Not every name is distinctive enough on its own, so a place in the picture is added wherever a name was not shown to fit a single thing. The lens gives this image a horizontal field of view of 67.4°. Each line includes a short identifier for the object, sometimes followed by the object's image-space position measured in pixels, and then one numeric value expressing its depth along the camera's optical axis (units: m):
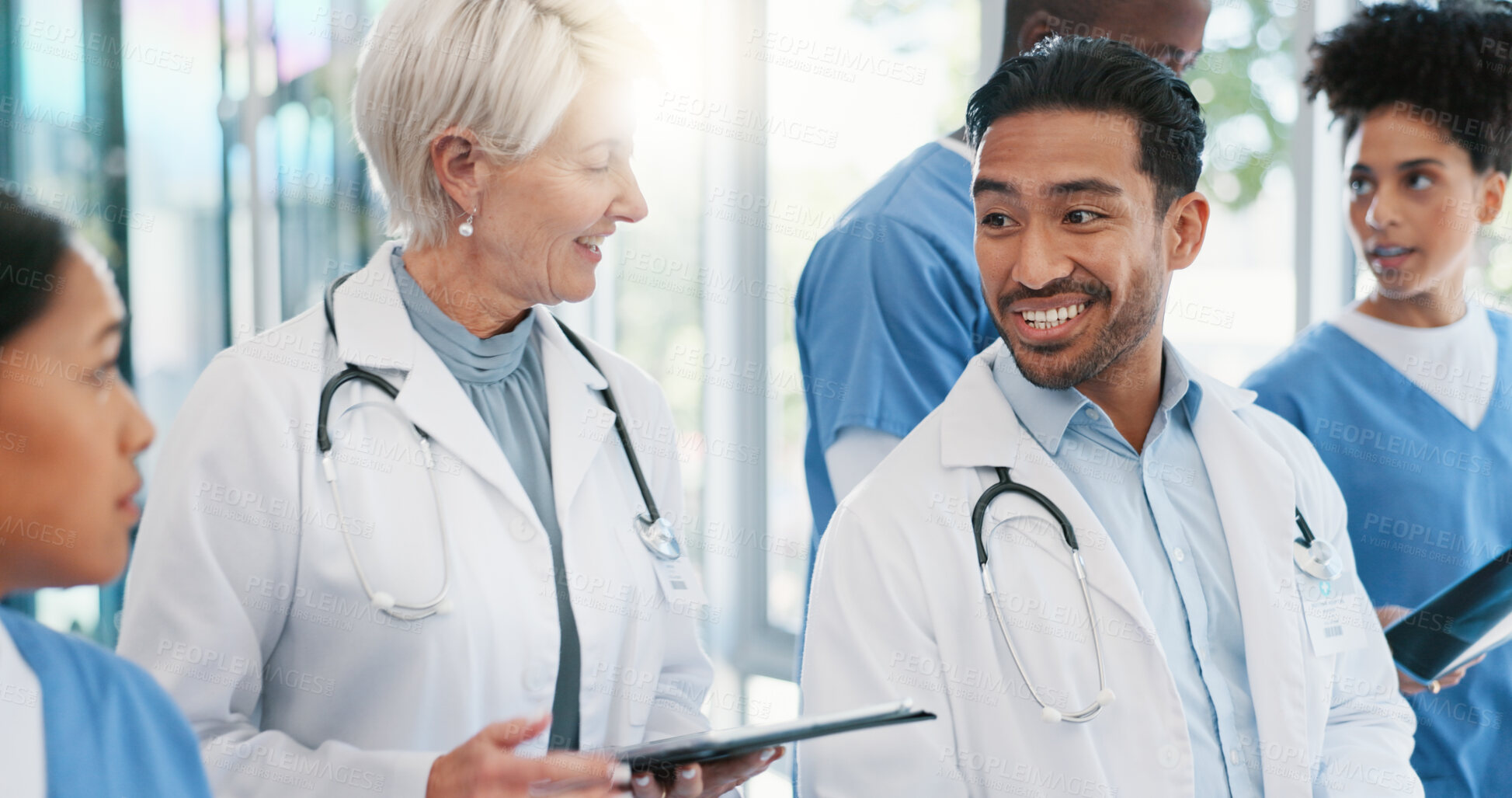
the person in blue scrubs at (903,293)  1.77
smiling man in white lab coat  1.30
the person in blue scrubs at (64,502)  0.87
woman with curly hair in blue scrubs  1.73
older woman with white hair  1.30
